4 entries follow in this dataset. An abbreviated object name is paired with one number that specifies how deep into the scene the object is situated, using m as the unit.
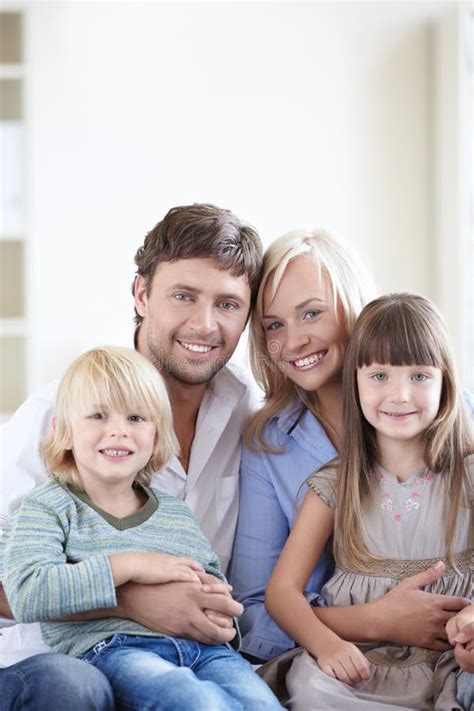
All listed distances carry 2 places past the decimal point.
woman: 2.36
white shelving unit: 4.21
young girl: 2.20
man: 2.33
